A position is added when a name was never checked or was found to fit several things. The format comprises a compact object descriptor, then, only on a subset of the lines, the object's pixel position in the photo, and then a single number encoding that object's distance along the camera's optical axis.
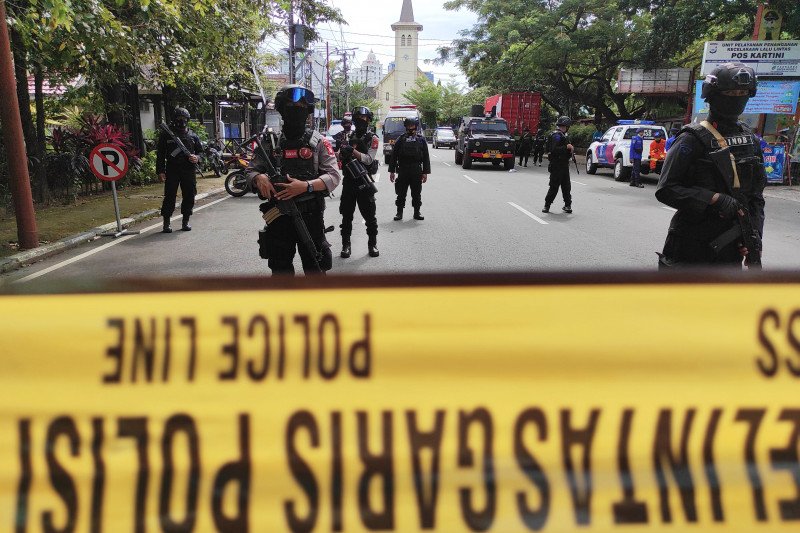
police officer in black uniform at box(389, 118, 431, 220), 9.22
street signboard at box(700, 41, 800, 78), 17.58
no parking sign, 8.77
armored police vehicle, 22.39
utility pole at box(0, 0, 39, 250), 7.65
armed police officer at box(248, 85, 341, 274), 3.92
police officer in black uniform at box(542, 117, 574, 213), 10.55
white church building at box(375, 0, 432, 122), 102.25
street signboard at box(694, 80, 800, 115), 17.73
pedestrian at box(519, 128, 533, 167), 26.03
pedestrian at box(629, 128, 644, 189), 16.84
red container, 30.52
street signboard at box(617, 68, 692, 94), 26.86
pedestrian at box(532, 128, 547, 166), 27.06
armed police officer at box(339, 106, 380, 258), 6.92
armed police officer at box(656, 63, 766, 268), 2.94
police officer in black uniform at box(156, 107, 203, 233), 8.99
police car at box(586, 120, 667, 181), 18.22
